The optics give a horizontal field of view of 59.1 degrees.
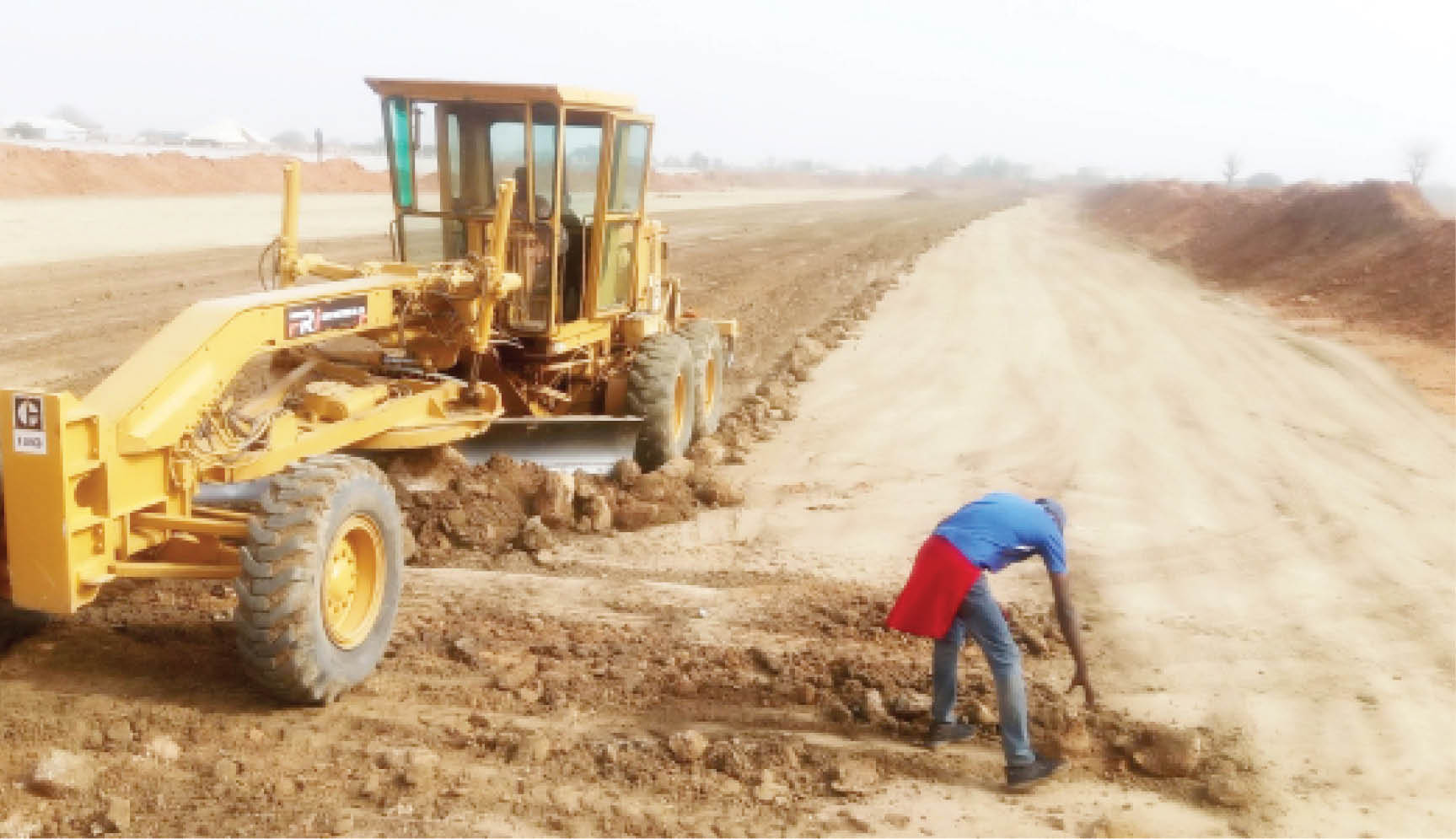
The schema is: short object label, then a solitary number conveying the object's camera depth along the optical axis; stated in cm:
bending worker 514
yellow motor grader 476
